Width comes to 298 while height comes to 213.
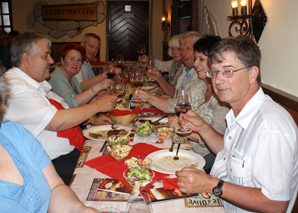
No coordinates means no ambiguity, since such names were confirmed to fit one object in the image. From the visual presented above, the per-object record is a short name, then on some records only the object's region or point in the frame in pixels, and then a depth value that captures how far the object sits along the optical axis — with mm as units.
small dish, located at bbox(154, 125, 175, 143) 1939
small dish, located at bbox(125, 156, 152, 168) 1437
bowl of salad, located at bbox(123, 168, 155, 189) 1277
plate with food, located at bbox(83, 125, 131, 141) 1990
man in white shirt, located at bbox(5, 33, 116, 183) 1837
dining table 1160
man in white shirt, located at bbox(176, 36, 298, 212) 1138
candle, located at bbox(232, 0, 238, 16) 2639
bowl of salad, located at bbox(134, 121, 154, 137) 2000
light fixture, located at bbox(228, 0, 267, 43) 2309
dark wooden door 9414
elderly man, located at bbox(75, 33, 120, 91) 4327
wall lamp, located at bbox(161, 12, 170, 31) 8305
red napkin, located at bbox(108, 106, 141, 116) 2341
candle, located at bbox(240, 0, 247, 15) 2463
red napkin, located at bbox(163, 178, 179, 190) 1309
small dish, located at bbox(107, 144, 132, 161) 1604
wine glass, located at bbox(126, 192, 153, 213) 942
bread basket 2285
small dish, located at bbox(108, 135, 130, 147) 1729
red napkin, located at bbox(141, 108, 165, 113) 2786
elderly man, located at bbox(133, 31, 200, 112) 2658
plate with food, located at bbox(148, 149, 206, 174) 1501
